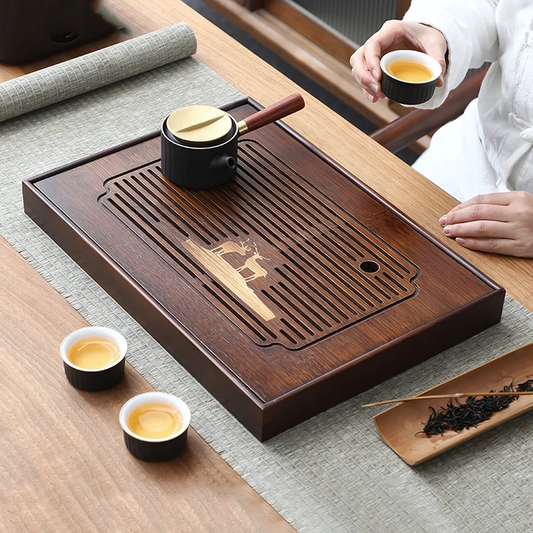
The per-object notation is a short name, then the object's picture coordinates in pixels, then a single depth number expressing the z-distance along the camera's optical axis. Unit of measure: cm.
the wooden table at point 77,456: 210
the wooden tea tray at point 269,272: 219
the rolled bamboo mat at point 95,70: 251
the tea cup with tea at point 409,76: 239
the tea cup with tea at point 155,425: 212
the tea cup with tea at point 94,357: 218
